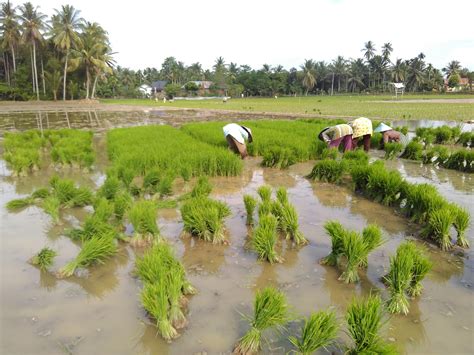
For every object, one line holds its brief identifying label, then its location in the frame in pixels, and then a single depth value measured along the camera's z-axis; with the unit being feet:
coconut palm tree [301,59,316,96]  195.21
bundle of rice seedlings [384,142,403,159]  28.30
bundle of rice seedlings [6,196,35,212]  16.57
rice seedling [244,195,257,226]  14.61
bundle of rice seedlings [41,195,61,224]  14.29
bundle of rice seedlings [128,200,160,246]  12.62
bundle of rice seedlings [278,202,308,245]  13.08
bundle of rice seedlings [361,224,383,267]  10.66
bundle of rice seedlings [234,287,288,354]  7.55
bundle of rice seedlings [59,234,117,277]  10.75
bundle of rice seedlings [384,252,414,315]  9.00
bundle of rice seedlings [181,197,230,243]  12.94
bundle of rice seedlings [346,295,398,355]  6.86
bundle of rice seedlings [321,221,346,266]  10.96
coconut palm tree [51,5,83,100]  108.17
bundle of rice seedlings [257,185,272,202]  15.45
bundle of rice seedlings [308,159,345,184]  21.27
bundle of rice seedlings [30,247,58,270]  11.02
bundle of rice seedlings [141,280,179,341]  7.88
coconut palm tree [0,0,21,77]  109.29
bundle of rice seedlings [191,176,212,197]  16.58
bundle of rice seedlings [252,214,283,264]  11.44
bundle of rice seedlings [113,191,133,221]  14.33
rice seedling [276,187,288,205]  14.58
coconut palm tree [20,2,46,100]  106.22
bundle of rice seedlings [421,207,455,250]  12.26
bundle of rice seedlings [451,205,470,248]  12.37
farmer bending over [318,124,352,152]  28.40
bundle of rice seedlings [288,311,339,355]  7.07
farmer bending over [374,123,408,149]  32.27
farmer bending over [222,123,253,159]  27.32
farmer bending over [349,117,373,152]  30.07
